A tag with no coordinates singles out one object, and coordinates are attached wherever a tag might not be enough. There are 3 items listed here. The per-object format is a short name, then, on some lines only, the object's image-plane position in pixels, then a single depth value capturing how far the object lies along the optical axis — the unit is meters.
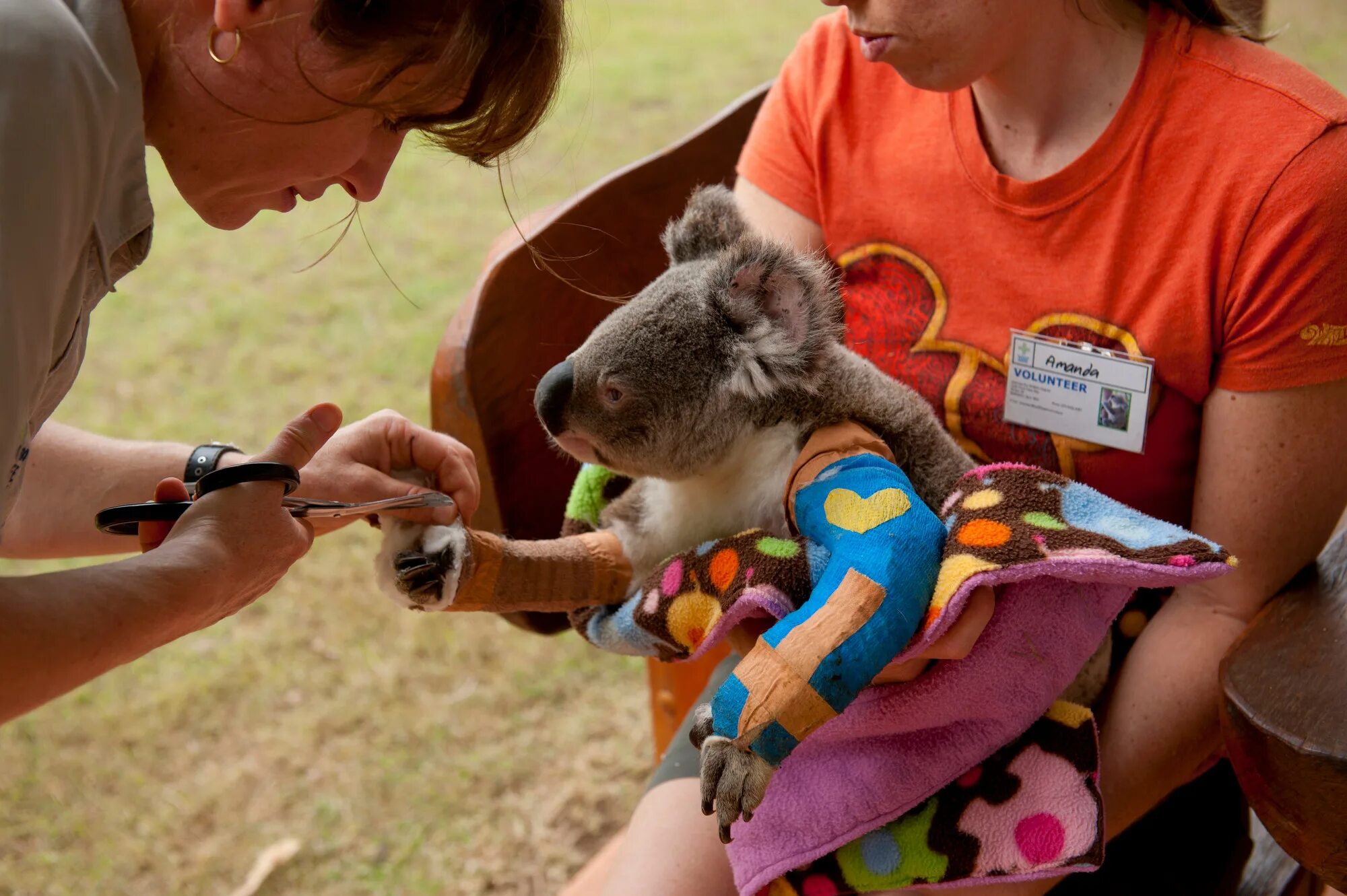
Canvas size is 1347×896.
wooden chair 0.71
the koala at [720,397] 0.88
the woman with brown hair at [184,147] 0.62
